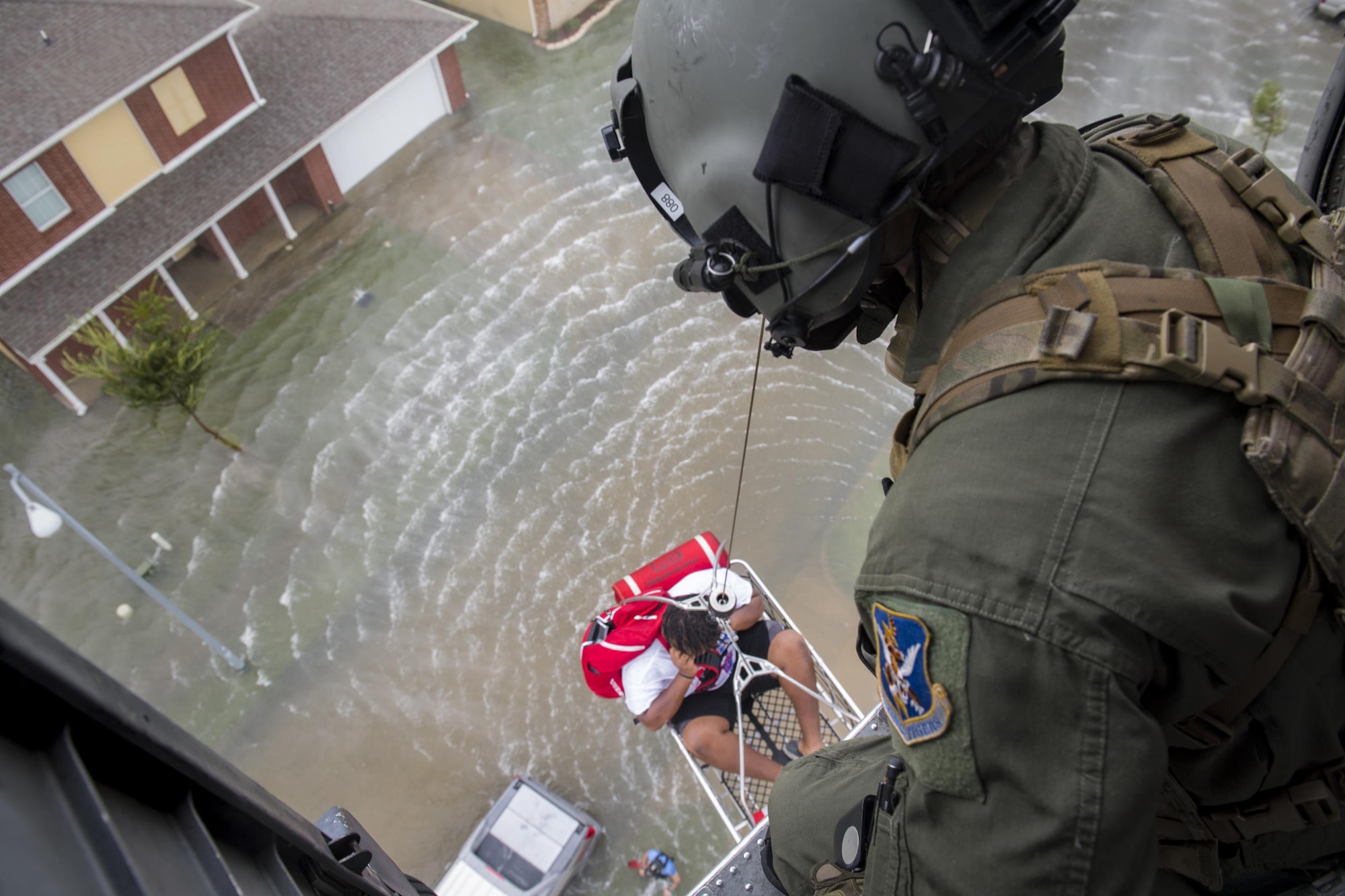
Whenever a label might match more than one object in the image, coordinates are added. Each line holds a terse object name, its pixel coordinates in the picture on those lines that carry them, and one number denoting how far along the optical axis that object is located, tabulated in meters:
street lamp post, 7.35
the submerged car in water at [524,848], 6.52
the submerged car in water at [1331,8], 13.62
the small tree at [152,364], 8.70
